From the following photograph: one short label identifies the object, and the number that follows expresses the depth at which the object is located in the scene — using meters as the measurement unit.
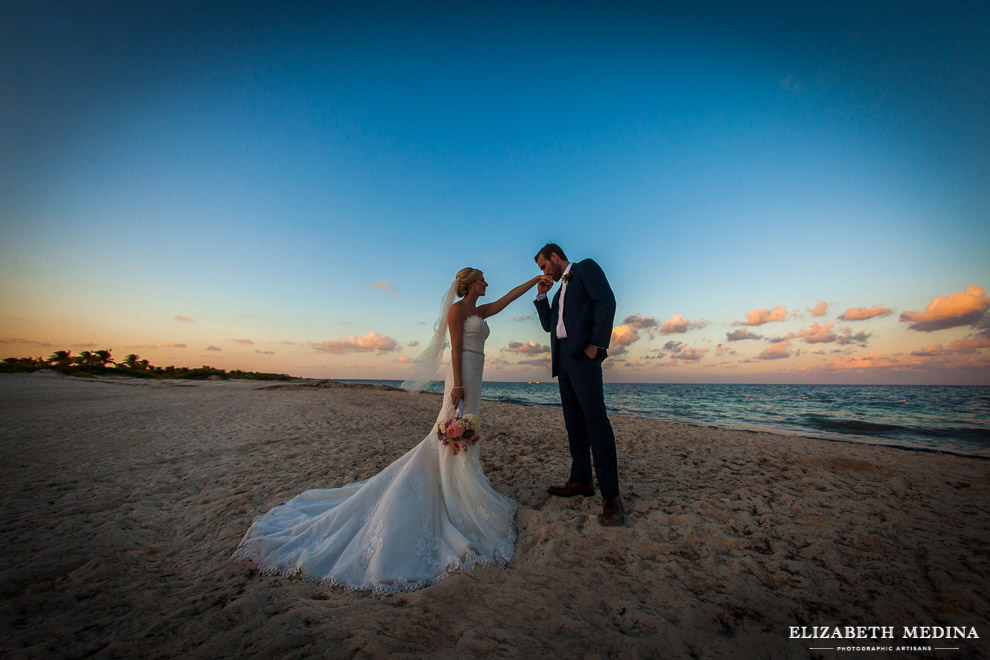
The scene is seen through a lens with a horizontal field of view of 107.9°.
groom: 3.16
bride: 2.43
